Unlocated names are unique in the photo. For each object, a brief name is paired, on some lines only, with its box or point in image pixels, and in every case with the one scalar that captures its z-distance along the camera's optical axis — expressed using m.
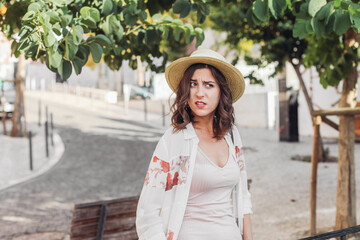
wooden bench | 4.00
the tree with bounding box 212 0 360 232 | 2.78
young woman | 2.10
